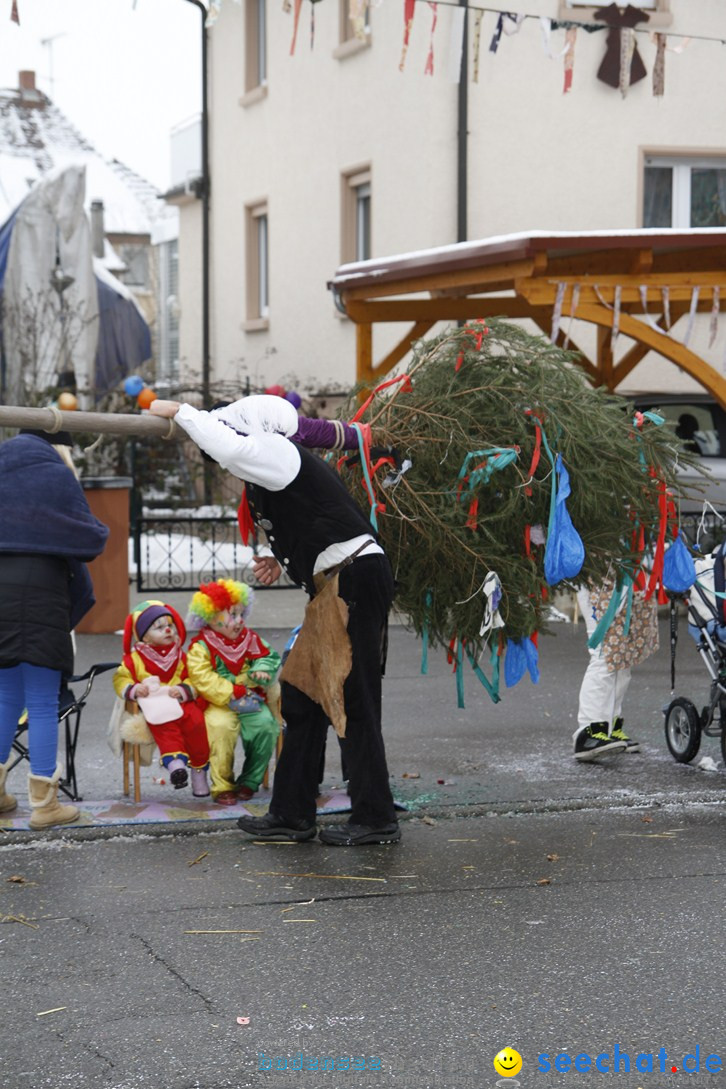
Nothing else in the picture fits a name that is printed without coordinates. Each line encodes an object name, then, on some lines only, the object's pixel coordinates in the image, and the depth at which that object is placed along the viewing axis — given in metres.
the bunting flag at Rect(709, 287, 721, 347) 11.56
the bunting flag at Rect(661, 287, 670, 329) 11.20
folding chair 6.61
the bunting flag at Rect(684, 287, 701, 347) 11.30
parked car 14.03
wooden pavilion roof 10.92
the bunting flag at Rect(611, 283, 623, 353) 10.95
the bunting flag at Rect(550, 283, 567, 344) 10.68
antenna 44.91
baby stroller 7.19
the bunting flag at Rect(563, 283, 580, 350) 10.91
